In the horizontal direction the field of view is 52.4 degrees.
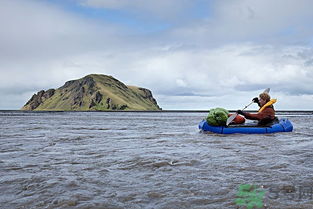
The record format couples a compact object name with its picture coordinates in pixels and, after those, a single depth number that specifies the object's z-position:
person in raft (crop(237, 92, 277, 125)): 18.52
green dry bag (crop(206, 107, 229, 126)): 18.52
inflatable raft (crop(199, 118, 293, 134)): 17.75
